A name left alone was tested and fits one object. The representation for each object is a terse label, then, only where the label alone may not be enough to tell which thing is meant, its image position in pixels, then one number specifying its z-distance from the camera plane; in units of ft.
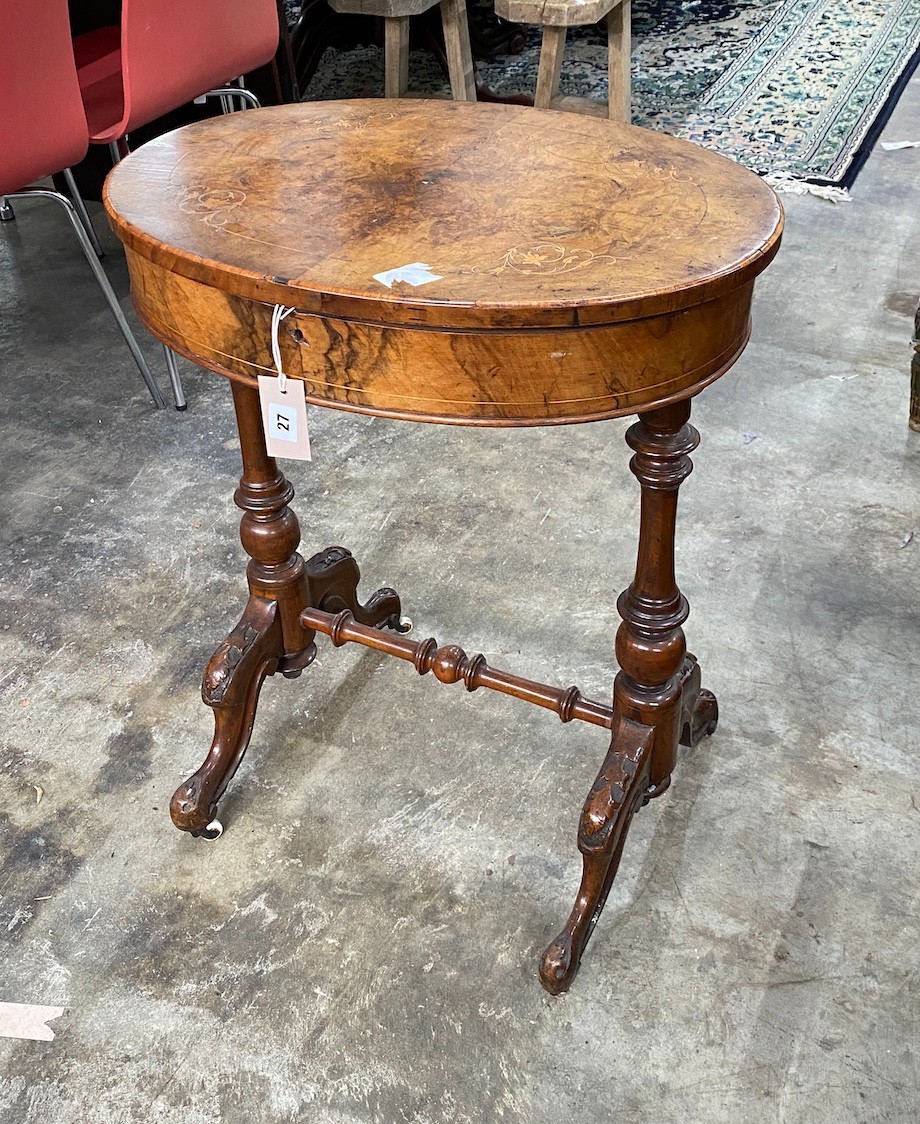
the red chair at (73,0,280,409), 7.39
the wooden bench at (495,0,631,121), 11.14
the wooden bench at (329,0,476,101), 12.08
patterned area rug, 12.63
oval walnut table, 3.24
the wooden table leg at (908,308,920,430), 7.40
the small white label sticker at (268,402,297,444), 3.64
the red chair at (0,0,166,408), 6.54
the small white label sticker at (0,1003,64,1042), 4.20
